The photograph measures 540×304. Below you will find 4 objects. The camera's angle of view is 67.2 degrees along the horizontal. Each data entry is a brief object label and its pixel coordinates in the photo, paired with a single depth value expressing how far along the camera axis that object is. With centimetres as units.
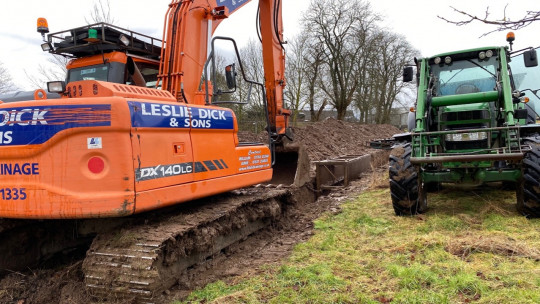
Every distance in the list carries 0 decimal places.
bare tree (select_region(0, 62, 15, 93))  2673
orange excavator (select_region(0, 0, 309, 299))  321
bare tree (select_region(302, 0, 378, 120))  2867
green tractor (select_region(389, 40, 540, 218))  509
